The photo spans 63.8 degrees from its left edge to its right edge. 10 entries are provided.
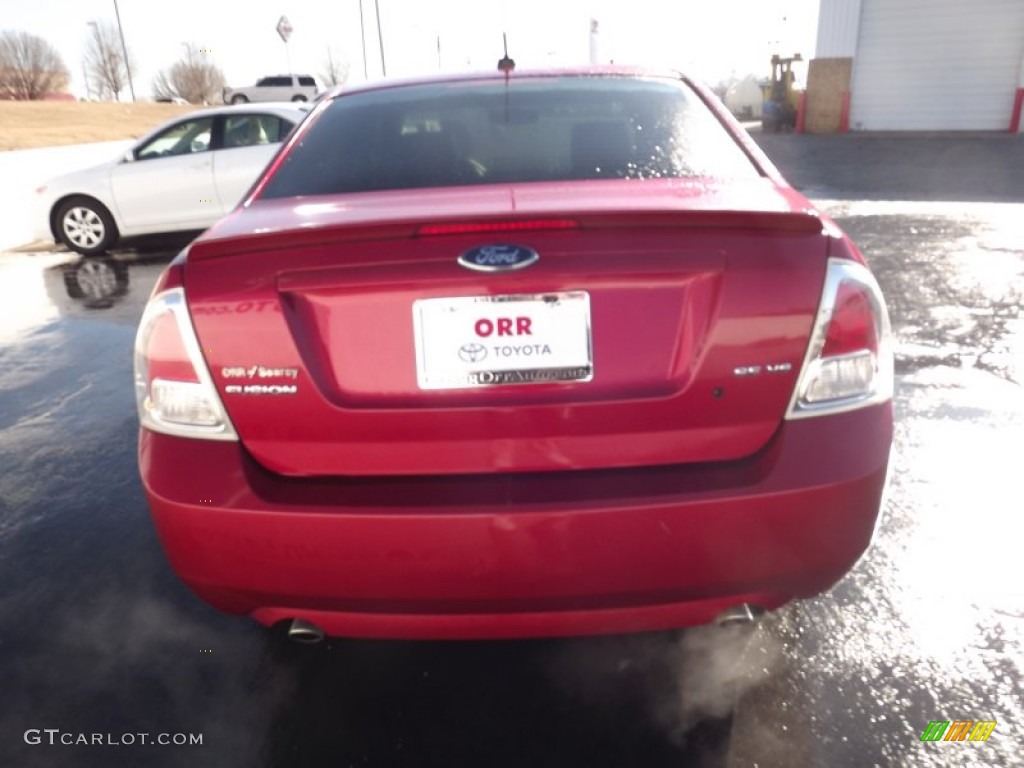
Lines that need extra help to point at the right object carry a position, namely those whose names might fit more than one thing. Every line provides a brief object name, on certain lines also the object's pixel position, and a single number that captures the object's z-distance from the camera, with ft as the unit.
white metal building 68.33
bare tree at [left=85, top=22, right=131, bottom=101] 302.25
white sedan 30.27
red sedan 5.63
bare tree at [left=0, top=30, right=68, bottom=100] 265.75
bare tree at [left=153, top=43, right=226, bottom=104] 294.25
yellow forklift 85.91
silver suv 128.36
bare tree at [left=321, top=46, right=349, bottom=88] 285.39
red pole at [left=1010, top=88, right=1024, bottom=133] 67.31
